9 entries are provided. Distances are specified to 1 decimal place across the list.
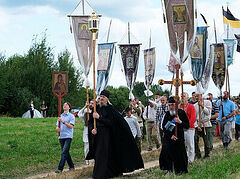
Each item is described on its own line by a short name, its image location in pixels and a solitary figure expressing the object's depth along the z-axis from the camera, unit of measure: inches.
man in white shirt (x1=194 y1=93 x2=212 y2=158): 563.5
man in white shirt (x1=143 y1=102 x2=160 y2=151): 710.5
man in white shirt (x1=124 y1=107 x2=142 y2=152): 552.1
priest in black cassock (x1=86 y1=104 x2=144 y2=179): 439.2
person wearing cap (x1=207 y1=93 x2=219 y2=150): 589.3
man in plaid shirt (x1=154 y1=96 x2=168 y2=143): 572.7
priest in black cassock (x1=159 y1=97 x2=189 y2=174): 436.8
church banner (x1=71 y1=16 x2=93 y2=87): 552.1
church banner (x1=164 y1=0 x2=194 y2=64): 477.4
